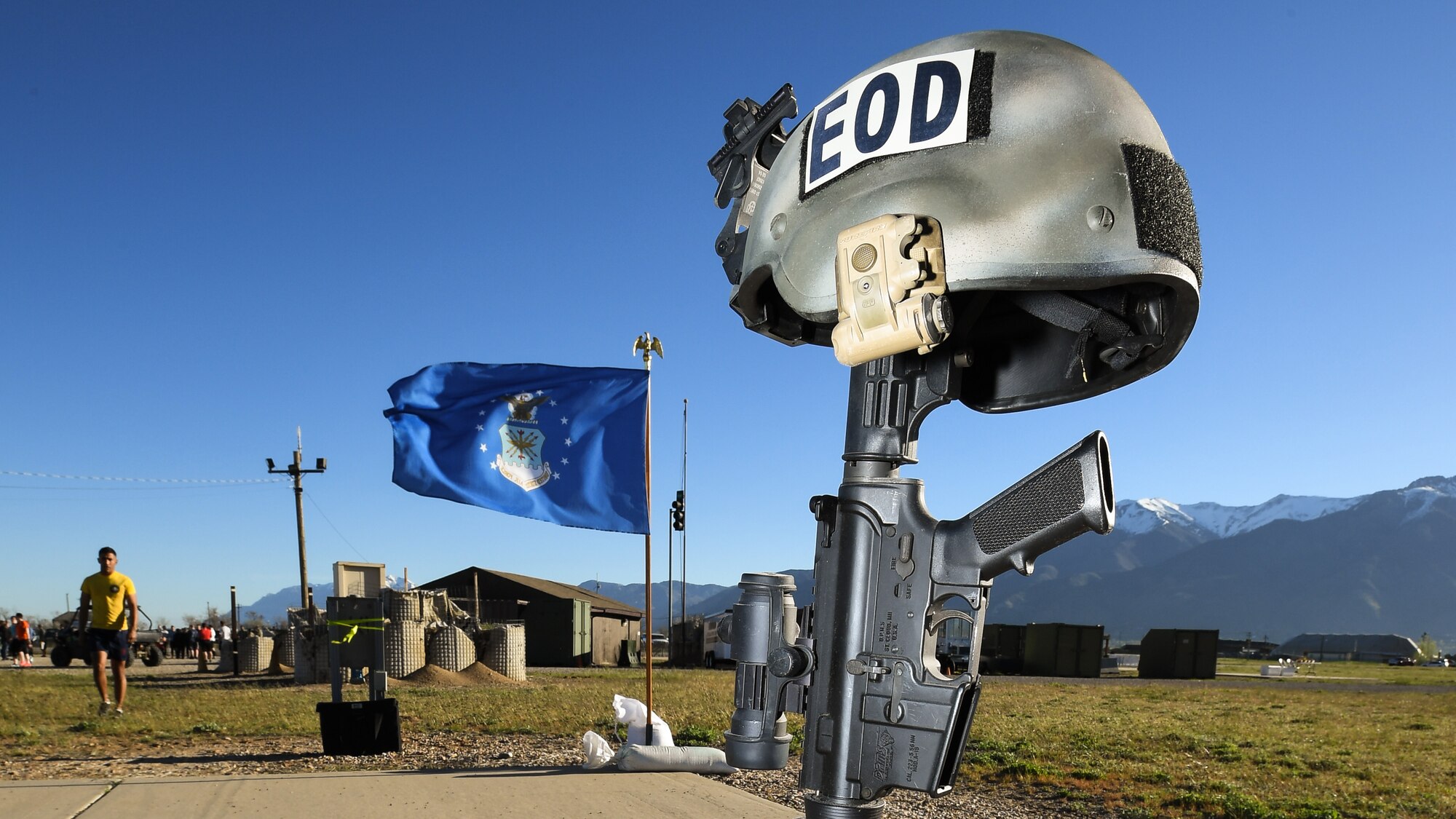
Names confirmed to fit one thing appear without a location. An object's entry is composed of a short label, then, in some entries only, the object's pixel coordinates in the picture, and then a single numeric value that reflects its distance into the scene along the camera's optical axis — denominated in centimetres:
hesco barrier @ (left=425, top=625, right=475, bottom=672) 1761
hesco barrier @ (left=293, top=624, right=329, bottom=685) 1734
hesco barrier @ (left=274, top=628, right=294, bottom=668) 2072
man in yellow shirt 1015
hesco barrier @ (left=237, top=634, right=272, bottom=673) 2125
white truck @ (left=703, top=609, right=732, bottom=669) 3171
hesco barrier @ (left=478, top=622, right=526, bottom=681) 1873
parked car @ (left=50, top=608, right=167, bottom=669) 2373
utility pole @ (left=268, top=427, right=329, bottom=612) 3388
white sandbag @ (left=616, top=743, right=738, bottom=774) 662
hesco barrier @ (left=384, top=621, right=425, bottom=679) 1700
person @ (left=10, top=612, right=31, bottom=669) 2630
